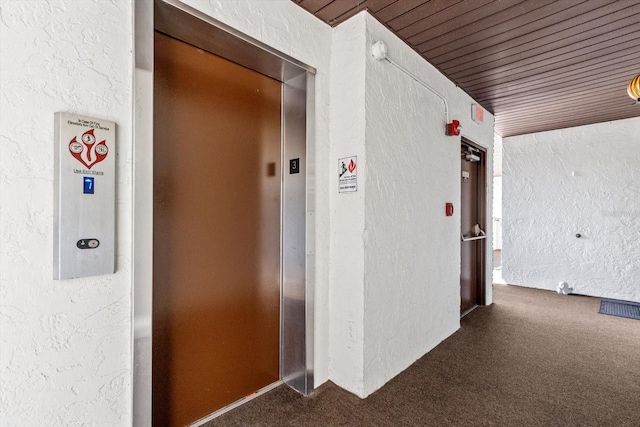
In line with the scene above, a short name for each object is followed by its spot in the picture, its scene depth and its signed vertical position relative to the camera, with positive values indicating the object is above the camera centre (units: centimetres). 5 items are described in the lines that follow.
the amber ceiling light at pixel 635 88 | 232 +93
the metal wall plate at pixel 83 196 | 113 +6
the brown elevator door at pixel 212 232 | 162 -11
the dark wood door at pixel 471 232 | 367 -22
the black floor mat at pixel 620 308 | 370 -117
